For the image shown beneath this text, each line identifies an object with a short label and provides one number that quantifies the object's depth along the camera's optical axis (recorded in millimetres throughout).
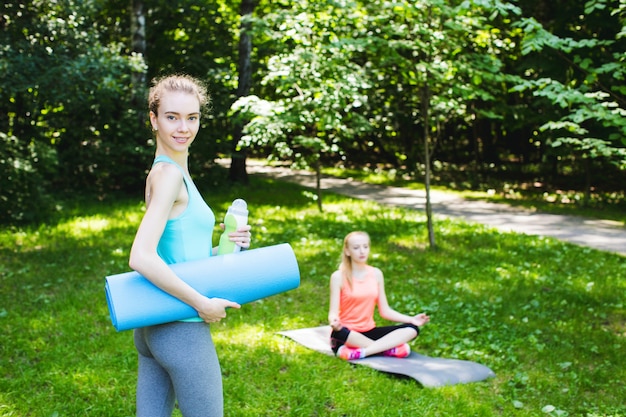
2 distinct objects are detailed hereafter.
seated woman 5137
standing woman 2236
